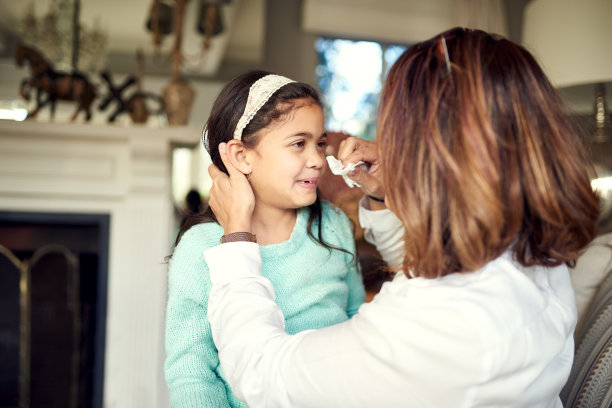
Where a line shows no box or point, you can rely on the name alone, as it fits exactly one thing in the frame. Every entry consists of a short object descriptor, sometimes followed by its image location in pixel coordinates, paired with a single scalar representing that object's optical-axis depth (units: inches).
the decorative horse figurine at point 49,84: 88.0
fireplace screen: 86.1
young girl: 40.8
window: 122.8
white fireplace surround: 84.8
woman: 25.1
